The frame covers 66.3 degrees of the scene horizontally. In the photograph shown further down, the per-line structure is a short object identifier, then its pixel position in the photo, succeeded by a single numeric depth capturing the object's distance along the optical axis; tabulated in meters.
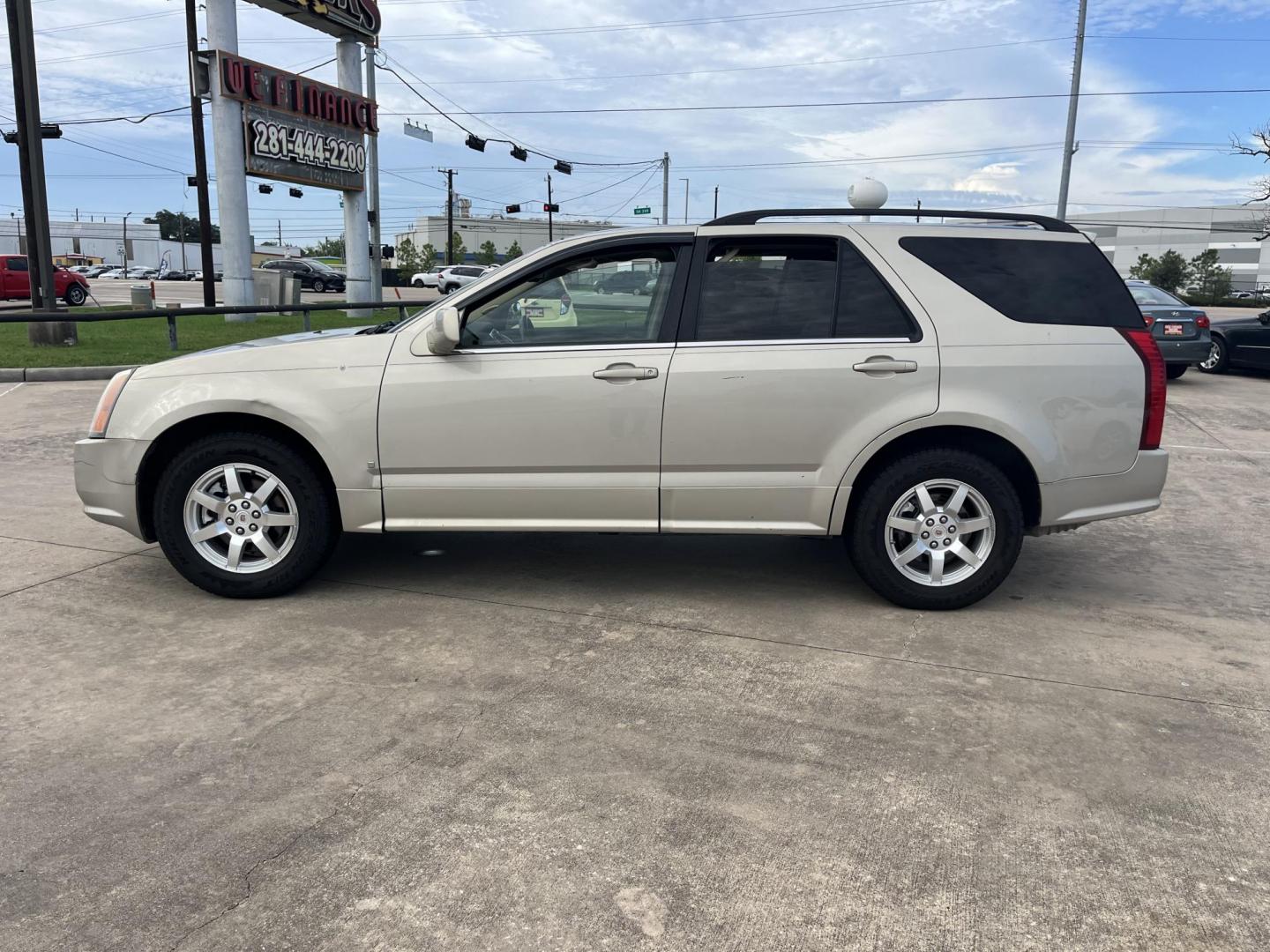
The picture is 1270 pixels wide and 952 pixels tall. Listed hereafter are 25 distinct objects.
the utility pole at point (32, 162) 15.70
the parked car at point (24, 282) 29.41
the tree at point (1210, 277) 63.56
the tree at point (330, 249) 148.62
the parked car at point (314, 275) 52.34
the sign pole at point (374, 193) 27.86
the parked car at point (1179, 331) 14.25
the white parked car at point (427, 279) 60.25
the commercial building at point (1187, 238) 104.94
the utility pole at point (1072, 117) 29.67
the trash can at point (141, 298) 26.81
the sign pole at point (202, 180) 25.88
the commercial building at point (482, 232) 130.00
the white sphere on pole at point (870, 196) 5.24
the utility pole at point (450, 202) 73.81
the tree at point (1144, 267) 73.56
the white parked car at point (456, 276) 53.97
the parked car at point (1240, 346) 15.10
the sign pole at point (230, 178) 21.30
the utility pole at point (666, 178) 55.94
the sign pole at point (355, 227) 25.58
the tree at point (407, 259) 83.91
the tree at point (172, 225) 134.00
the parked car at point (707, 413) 4.51
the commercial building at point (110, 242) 111.56
